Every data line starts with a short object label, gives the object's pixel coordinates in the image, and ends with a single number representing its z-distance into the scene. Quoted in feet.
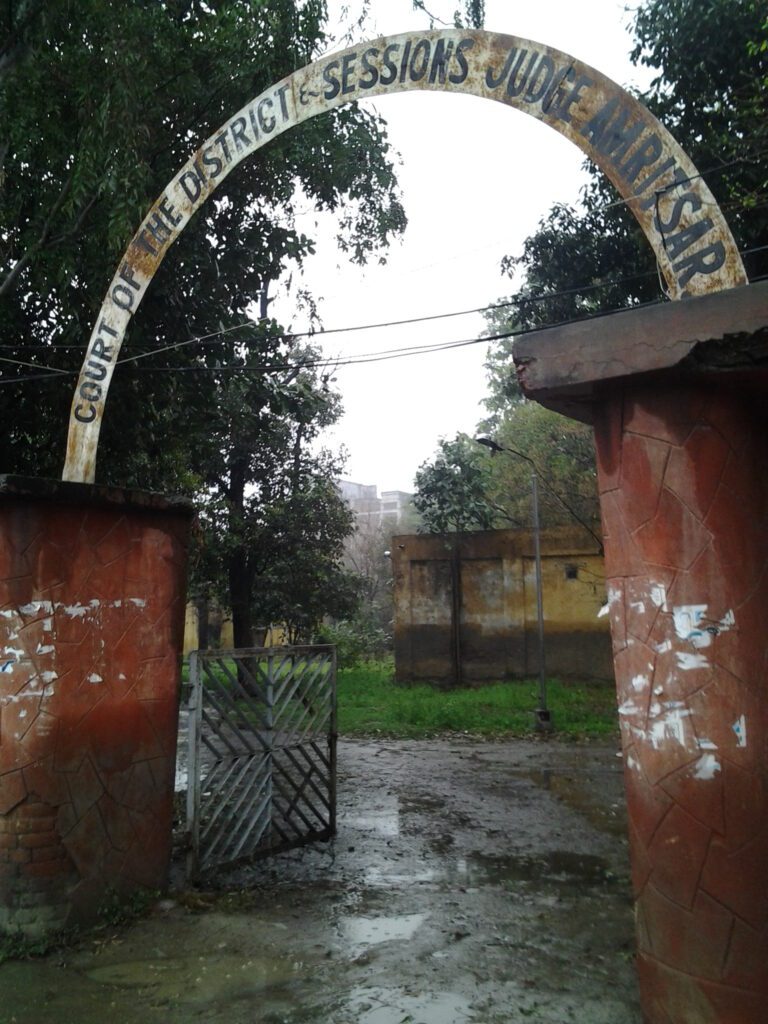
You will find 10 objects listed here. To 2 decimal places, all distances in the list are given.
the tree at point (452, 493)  70.74
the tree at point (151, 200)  25.40
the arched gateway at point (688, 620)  10.33
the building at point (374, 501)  191.97
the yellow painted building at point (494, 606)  56.54
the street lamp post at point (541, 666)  46.57
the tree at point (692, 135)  33.30
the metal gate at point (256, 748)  20.57
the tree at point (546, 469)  78.33
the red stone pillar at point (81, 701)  17.19
